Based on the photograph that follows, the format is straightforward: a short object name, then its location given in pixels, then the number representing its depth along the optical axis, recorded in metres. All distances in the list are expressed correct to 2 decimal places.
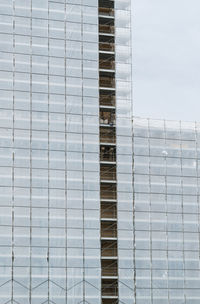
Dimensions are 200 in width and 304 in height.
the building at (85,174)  70.94
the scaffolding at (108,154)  73.38
